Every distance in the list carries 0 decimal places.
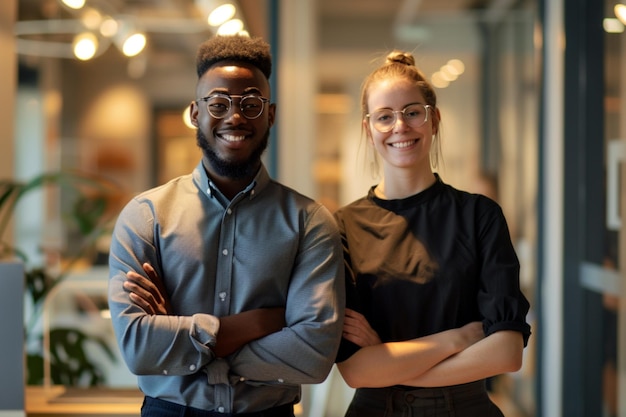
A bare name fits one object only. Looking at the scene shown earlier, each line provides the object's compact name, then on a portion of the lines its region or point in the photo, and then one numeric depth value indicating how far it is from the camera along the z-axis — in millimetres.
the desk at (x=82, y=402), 2699
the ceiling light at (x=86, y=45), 5625
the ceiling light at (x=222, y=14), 3988
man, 1651
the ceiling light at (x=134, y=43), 4898
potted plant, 3191
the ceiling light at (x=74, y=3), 4469
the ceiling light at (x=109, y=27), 5551
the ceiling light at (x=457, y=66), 4469
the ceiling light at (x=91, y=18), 5431
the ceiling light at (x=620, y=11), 2902
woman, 1754
